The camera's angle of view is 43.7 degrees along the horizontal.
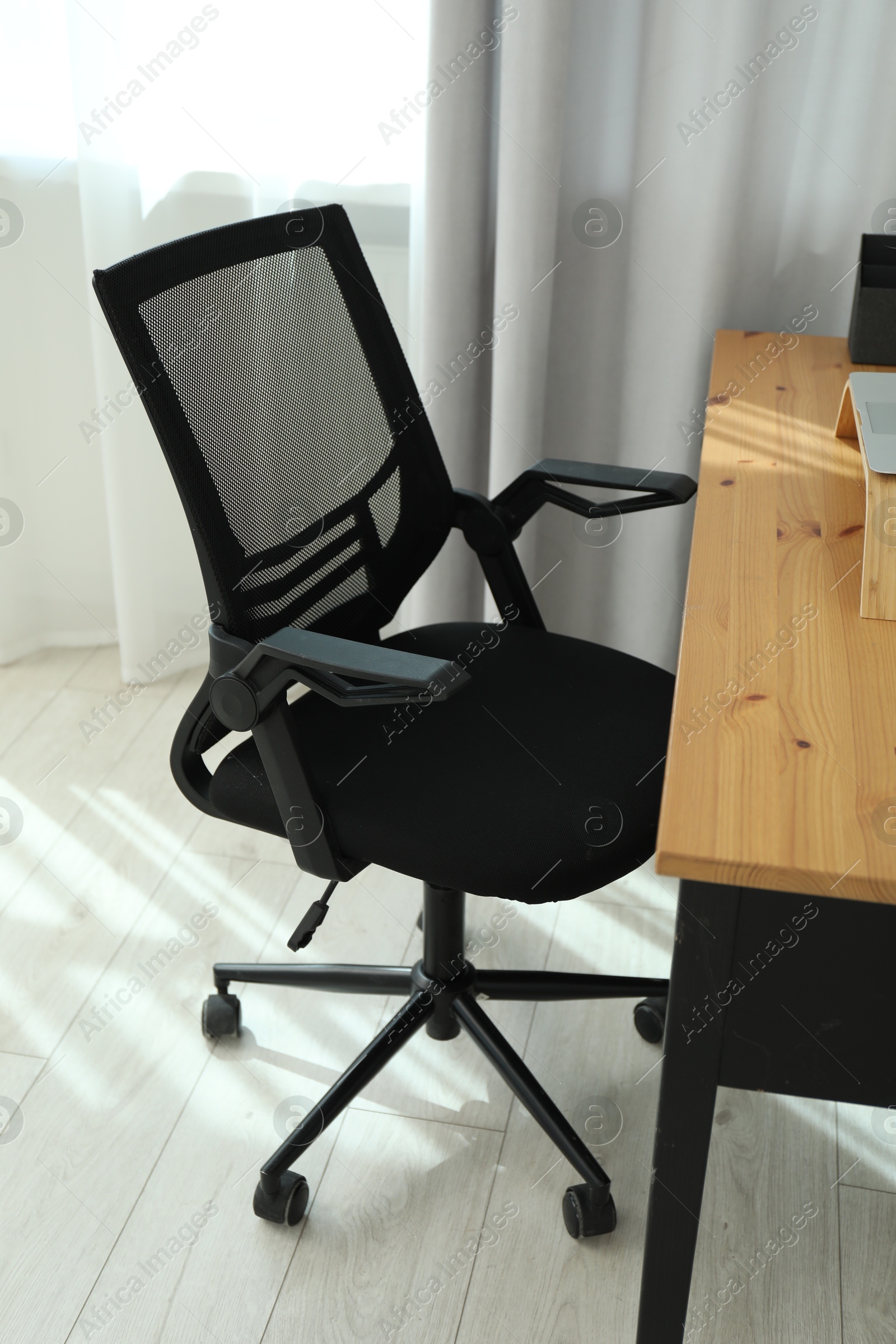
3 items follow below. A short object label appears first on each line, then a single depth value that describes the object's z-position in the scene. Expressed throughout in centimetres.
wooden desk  85
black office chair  122
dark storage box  168
